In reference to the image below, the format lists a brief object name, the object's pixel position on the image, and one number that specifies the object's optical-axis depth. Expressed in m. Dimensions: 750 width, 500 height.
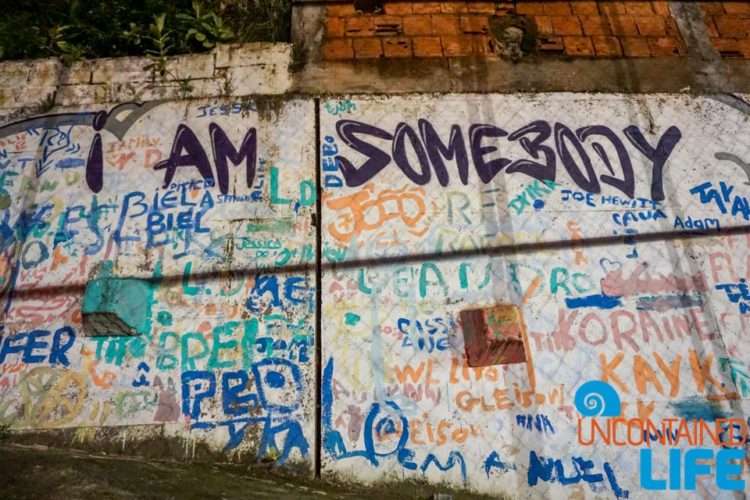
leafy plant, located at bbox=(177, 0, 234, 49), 4.34
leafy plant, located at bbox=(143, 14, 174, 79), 4.26
